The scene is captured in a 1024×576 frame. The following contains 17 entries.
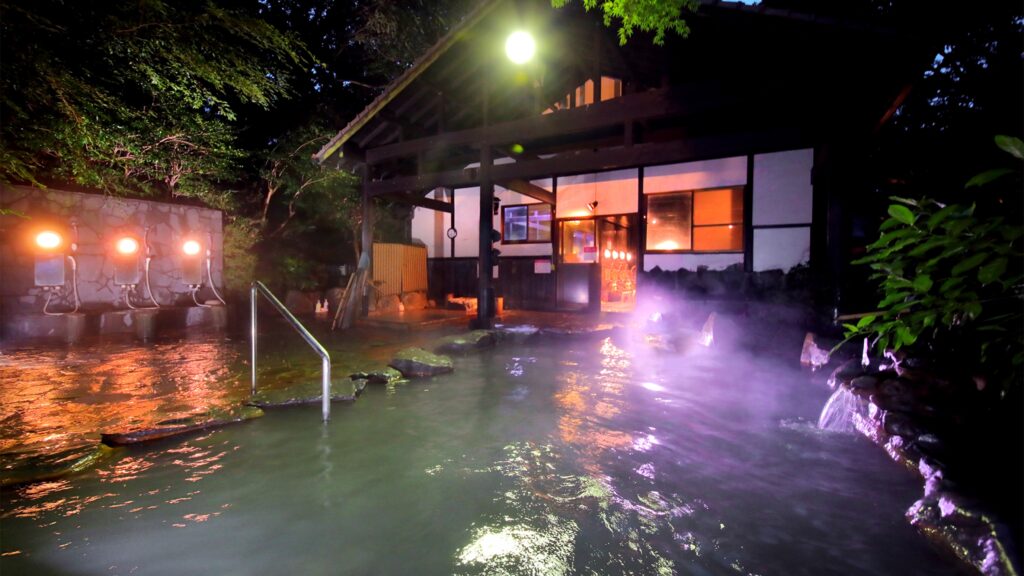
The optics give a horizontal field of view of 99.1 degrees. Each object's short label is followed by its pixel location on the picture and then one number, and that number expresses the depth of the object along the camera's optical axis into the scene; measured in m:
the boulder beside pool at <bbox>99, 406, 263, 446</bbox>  3.98
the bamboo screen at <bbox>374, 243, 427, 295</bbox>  12.75
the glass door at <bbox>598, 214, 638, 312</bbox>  13.72
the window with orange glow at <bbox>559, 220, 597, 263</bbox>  13.55
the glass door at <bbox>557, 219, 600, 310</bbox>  13.56
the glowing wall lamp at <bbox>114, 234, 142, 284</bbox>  10.12
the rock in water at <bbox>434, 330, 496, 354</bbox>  8.47
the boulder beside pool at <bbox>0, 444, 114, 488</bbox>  3.26
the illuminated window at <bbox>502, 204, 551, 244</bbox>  14.27
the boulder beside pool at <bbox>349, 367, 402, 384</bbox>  6.28
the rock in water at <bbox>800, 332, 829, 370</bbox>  7.31
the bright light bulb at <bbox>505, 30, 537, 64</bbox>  7.79
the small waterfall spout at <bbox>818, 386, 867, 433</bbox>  4.77
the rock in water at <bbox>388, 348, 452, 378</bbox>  6.71
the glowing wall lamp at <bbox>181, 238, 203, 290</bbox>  11.18
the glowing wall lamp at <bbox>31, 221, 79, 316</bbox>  8.98
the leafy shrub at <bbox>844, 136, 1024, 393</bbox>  1.56
